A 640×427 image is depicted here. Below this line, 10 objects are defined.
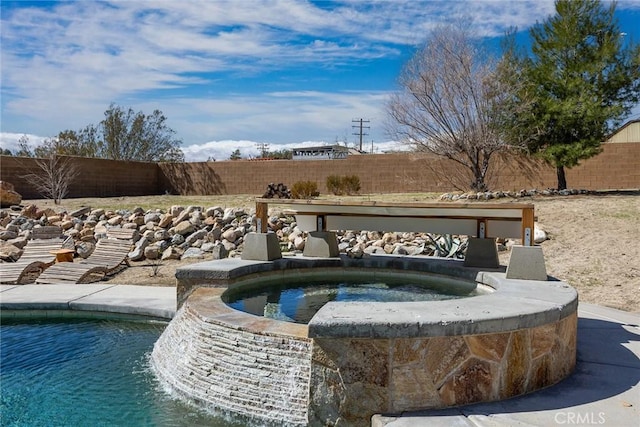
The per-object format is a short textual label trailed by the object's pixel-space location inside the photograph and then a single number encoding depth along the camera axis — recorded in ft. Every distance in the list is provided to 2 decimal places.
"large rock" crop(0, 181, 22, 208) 57.57
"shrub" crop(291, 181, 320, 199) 63.31
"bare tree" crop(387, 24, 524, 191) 54.44
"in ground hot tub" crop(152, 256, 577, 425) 12.05
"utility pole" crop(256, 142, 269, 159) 190.38
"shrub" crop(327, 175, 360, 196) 72.43
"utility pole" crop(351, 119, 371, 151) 221.46
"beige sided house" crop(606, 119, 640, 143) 97.25
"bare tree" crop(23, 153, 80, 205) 63.77
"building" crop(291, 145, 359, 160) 196.09
